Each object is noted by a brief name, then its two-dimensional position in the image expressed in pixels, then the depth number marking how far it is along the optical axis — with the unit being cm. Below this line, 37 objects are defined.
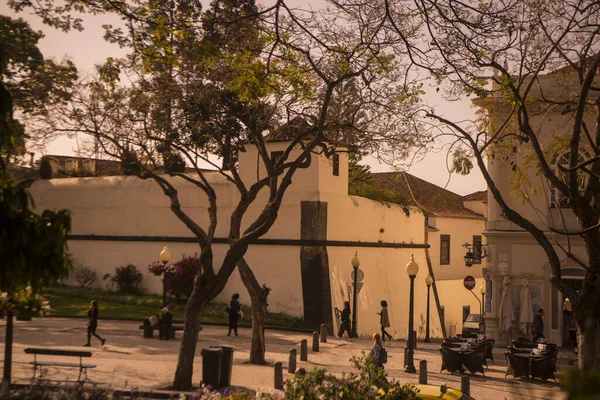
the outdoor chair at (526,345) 2053
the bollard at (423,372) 1648
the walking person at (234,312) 2478
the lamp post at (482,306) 2979
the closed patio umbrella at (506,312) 2456
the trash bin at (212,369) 1499
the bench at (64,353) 1529
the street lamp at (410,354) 1906
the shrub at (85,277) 3459
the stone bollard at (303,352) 1987
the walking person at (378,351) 1625
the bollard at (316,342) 2253
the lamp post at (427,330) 2932
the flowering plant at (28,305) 1148
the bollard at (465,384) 1471
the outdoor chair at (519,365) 1830
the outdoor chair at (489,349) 2067
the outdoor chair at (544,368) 1805
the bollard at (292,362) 1708
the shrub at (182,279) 3125
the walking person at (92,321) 2048
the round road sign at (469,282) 3023
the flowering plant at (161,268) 2849
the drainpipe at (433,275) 3940
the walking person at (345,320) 2744
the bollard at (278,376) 1509
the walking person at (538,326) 2216
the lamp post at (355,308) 2783
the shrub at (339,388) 853
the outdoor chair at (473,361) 1866
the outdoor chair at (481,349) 1900
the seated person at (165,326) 2312
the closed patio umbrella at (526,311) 2438
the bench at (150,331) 2337
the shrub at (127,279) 3338
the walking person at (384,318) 2650
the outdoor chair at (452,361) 1883
